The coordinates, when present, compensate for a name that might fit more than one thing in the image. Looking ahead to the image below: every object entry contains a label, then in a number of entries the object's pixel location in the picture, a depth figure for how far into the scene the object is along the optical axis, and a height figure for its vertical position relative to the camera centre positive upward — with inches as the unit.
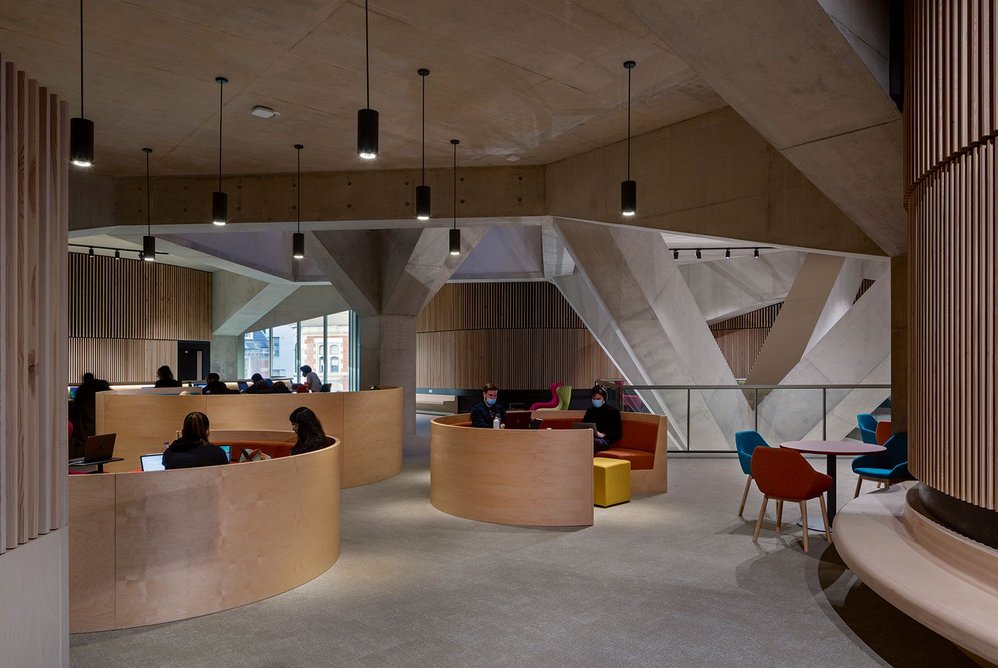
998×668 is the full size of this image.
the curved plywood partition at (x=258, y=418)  348.8 -39.0
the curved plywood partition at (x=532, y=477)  274.5 -54.3
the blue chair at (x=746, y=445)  295.6 -45.0
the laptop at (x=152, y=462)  204.8 -35.0
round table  255.8 -41.0
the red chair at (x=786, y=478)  237.6 -47.9
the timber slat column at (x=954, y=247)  118.1 +16.8
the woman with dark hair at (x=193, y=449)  197.9 -30.8
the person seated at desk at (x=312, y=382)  499.8 -28.6
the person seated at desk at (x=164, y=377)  445.9 -21.6
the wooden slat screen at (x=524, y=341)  844.0 +0.1
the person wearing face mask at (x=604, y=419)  349.7 -39.6
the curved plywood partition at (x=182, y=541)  171.8 -51.8
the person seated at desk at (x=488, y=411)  331.3 -33.6
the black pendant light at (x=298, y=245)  373.7 +53.3
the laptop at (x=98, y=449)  259.0 -39.7
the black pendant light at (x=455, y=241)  378.6 +55.8
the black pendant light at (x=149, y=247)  373.1 +51.9
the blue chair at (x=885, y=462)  268.1 -49.3
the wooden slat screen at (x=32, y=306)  104.4 +6.1
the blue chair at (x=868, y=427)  386.3 -49.6
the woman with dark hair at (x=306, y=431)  237.5 -30.2
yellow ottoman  307.0 -62.6
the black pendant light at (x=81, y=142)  203.0 +59.5
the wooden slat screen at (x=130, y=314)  767.1 +34.5
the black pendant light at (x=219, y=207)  305.3 +60.1
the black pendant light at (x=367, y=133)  188.1 +56.6
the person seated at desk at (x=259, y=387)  415.8 -26.9
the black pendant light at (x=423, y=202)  300.7 +60.6
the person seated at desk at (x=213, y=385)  400.5 -24.1
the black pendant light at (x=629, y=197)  269.0 +55.5
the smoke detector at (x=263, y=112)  292.4 +98.0
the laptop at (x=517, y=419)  378.9 -44.3
